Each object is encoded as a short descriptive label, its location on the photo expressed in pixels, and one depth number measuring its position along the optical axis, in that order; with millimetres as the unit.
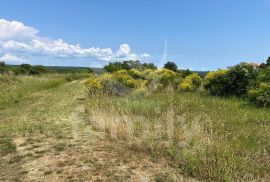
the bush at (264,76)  7806
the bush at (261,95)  6846
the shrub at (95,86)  8257
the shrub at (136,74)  11094
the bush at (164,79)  10028
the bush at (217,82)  9045
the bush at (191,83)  9545
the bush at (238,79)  8791
